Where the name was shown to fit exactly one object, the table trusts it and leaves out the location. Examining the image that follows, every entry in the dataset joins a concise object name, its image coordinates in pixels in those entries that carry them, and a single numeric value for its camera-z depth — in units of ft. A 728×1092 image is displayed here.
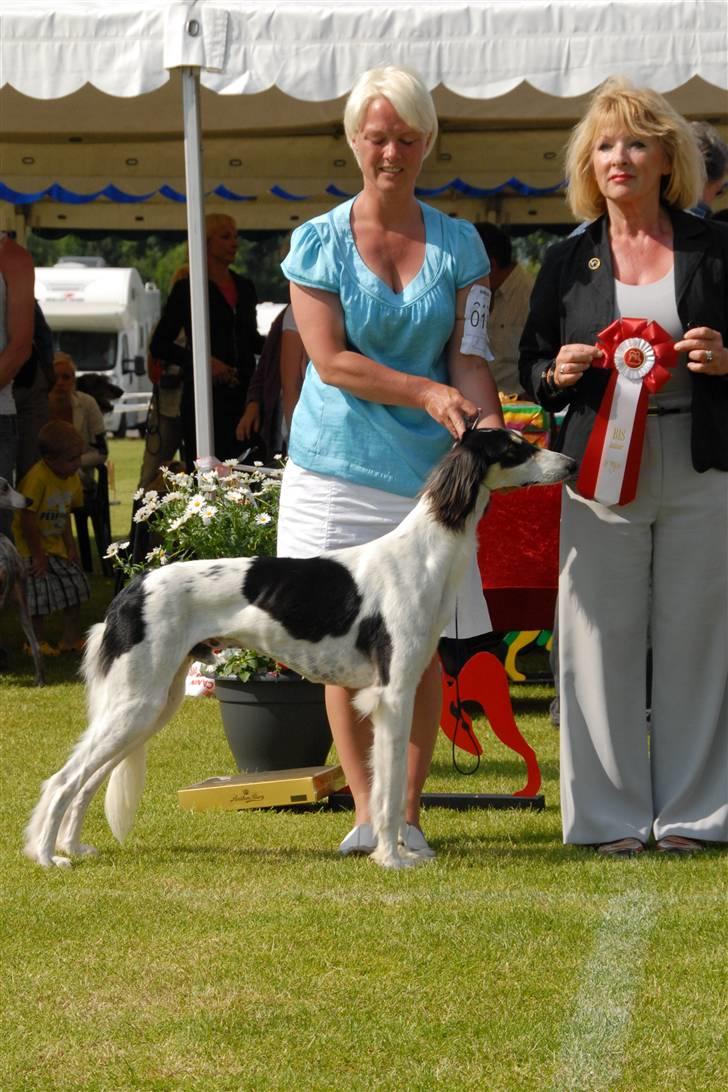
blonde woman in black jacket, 29.27
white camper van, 233.35
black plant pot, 37.76
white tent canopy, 42.91
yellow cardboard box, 35.24
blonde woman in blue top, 28.99
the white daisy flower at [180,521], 39.68
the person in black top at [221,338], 66.28
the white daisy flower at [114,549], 41.72
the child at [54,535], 57.00
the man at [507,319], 61.16
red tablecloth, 42.98
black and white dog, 29.25
